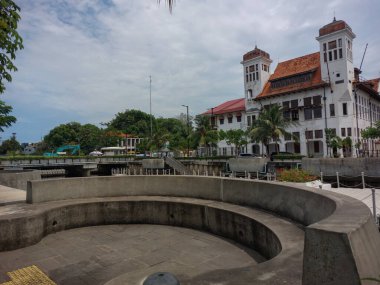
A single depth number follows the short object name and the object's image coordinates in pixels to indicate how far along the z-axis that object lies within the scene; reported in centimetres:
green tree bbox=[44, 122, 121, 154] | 9675
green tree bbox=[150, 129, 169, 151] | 6084
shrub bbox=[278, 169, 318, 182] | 1436
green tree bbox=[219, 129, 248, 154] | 5125
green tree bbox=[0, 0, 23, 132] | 657
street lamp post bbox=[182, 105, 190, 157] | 5752
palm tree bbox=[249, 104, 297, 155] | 4175
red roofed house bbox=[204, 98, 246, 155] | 5853
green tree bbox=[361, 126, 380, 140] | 3725
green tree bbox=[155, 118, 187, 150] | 6337
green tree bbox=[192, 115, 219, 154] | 5354
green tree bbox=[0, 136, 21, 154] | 10924
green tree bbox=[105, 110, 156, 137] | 10794
